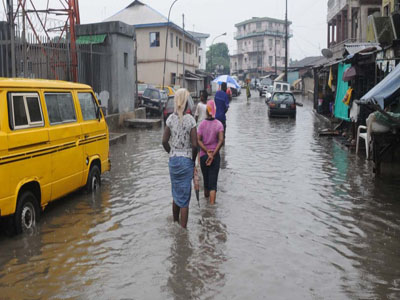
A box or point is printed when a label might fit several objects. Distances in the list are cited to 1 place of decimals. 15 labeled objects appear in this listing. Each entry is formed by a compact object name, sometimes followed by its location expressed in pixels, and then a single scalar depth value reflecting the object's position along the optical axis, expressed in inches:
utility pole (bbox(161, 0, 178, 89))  1605.4
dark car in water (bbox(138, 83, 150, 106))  1154.3
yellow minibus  238.8
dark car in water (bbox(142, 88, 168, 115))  1132.5
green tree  4752.5
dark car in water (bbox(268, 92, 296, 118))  1027.3
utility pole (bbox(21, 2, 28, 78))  519.5
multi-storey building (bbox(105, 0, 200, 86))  1753.2
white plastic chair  505.0
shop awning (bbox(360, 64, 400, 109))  363.3
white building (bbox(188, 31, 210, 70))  3688.5
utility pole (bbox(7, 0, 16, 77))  504.7
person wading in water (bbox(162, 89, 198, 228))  249.9
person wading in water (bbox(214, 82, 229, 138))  510.0
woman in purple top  309.3
